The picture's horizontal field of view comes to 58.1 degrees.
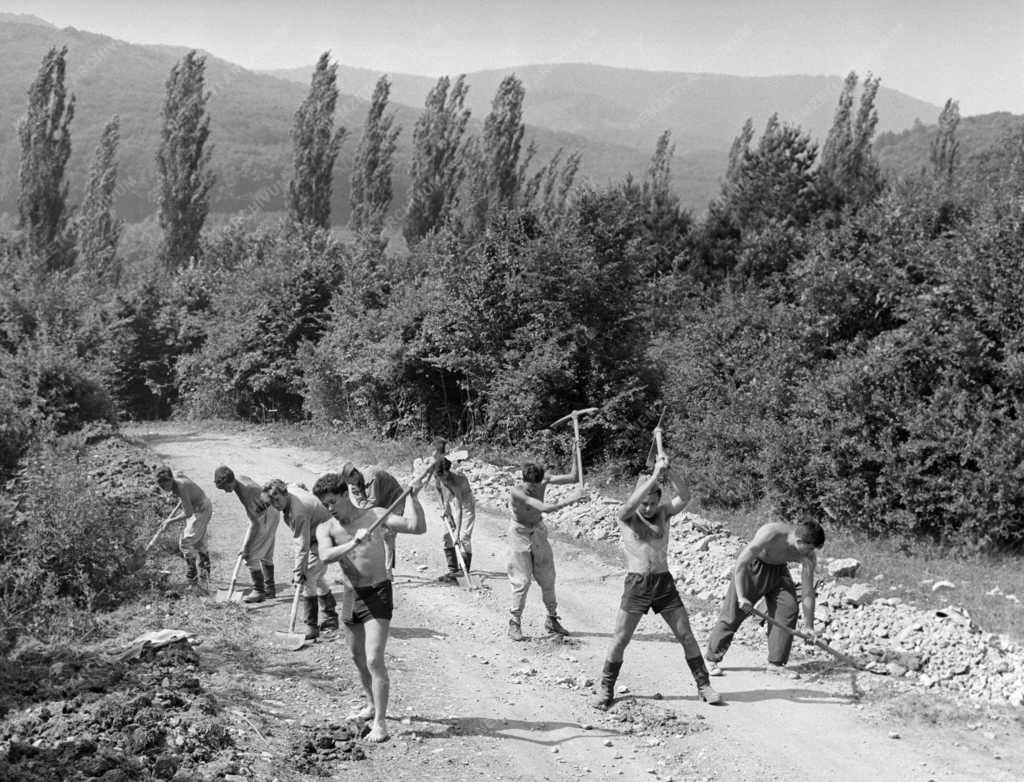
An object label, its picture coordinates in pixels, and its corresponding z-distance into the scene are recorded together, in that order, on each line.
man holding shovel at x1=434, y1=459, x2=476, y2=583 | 12.84
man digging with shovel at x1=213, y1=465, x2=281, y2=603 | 11.70
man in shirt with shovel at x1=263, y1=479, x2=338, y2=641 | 10.41
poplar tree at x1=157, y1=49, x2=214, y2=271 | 49.84
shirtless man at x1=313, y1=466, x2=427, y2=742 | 7.68
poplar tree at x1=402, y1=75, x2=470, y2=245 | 52.16
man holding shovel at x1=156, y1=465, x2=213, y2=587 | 12.28
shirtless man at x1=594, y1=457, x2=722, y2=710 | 8.40
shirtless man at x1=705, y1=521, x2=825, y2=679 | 9.30
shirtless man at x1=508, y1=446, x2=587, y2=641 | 10.45
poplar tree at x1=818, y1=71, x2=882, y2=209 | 52.62
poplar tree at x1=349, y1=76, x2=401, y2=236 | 55.97
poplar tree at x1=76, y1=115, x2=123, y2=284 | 54.44
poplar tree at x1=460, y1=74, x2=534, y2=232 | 52.88
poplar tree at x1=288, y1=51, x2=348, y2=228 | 51.78
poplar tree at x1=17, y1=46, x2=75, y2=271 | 47.88
